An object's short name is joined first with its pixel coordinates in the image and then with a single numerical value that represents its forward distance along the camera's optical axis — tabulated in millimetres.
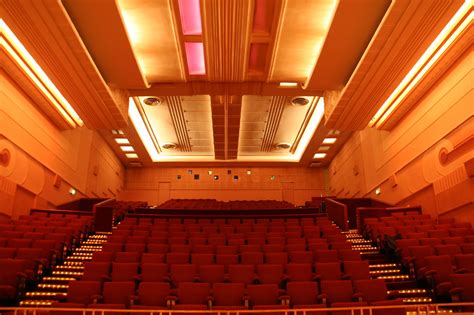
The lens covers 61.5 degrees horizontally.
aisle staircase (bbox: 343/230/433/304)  3852
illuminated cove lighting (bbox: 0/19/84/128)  5965
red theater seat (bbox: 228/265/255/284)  3746
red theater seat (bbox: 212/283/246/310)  3330
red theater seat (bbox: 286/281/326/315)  3352
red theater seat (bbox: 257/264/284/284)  3717
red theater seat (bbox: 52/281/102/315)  3316
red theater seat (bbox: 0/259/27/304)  3479
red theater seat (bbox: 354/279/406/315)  3381
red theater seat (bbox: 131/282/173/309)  3299
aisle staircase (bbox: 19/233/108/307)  3717
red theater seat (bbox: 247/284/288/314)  3320
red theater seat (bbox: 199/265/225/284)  3785
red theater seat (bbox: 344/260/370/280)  3902
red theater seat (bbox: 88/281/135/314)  3326
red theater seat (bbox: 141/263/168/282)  3702
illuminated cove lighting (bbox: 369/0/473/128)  5602
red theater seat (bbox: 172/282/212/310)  3311
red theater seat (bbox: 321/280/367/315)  3347
